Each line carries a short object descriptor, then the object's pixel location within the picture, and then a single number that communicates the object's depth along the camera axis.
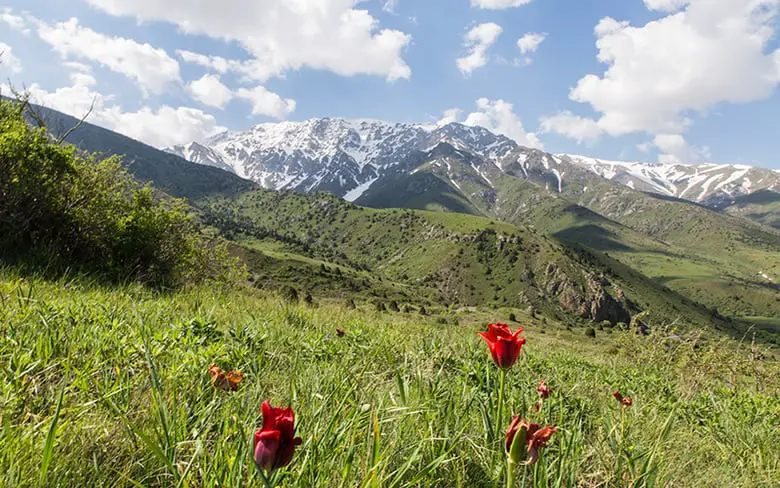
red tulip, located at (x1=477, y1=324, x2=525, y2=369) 1.95
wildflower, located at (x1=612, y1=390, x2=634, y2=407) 3.13
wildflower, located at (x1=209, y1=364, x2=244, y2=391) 2.34
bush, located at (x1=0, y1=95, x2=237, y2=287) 9.73
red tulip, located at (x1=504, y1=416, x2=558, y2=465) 1.38
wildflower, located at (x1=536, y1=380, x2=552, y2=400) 2.78
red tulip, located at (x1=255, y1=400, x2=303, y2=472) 1.24
